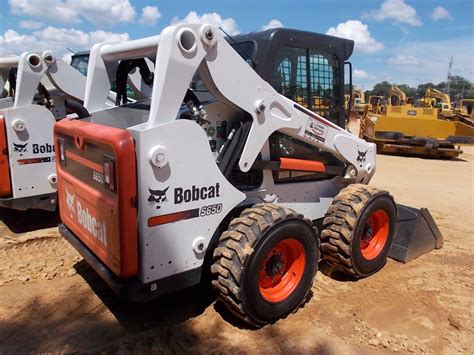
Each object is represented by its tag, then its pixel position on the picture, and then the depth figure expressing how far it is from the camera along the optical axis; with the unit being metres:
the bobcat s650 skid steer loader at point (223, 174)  2.66
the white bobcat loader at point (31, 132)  5.00
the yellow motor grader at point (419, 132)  12.48
